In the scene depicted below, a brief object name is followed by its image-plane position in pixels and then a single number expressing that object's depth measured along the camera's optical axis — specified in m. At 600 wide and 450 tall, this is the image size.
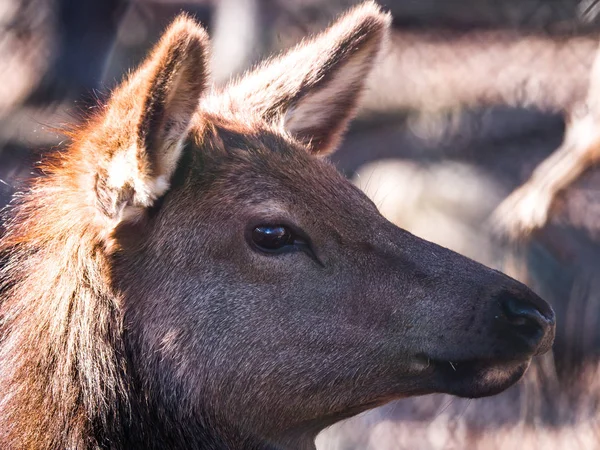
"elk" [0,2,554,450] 6.46
